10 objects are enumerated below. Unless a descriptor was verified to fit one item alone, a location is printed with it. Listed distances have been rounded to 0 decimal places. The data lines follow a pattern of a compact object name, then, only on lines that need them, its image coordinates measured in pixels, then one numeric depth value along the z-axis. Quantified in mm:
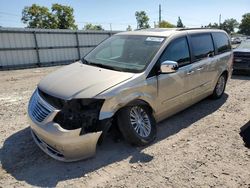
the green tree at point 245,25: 74507
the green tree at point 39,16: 37620
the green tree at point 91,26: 48698
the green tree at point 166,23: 45588
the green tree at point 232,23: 78147
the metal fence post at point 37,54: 11838
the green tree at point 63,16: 37915
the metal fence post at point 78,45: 13675
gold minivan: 2450
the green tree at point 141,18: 47987
